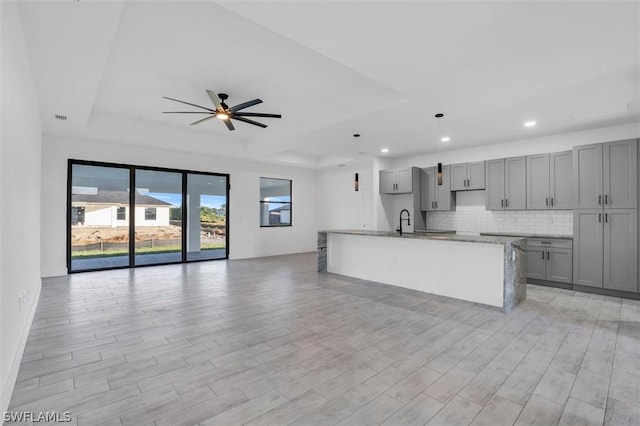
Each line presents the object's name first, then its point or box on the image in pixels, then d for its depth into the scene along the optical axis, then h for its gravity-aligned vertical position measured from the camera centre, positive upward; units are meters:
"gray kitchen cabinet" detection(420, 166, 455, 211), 7.32 +0.55
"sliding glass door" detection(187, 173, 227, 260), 8.05 -0.05
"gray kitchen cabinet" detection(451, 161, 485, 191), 6.74 +0.85
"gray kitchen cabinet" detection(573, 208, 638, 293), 4.77 -0.53
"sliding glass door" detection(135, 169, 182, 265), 7.30 -0.02
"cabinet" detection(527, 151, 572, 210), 5.60 +0.62
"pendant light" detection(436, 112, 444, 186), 4.85 +0.71
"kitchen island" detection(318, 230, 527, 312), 4.25 -0.77
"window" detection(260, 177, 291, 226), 9.59 +0.41
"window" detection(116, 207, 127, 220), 7.01 +0.05
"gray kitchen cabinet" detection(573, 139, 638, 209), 4.79 +0.62
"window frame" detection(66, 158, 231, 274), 6.38 +0.27
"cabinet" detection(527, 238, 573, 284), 5.39 -0.79
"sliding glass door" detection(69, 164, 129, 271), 6.55 -0.04
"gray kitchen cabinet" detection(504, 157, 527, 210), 6.11 +0.62
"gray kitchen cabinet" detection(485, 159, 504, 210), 6.41 +0.62
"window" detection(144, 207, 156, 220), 7.35 +0.05
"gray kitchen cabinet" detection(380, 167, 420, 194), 7.76 +0.88
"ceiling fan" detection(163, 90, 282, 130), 4.35 +1.54
